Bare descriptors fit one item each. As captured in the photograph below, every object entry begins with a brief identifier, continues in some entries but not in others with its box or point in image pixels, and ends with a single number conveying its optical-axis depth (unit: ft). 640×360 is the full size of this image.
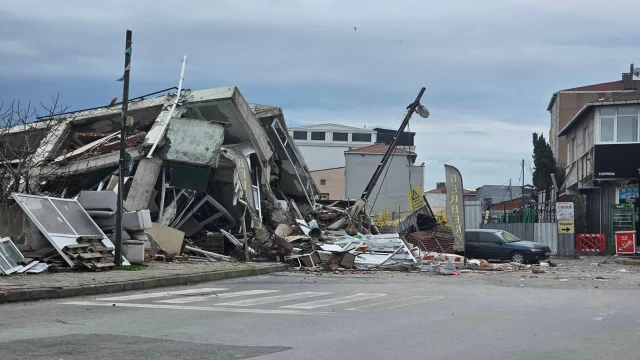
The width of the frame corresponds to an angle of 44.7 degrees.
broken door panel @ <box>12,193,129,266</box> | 60.80
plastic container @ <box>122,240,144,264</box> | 66.85
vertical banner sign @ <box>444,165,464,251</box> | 102.22
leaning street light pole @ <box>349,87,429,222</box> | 122.45
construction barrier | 125.39
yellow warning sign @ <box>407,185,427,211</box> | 115.65
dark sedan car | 102.01
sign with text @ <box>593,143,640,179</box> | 129.90
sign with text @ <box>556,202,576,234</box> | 122.42
